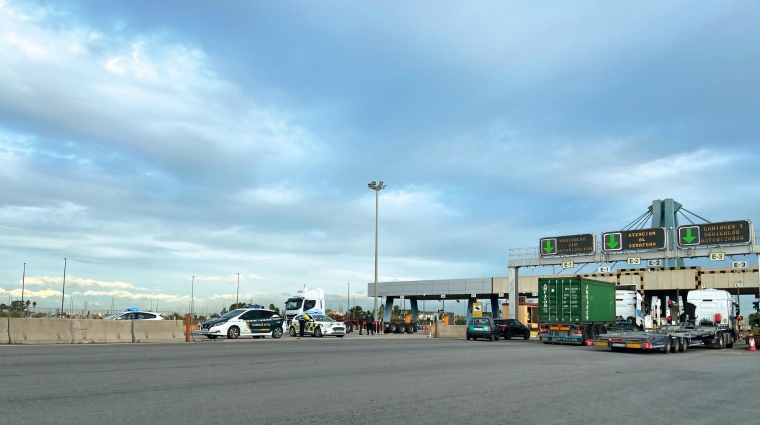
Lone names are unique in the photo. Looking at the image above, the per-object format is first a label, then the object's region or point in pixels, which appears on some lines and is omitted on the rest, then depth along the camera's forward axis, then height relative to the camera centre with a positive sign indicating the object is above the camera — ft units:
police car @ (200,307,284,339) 102.01 -4.91
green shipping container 110.11 -0.26
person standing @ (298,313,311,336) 123.75 -4.97
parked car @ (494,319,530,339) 132.26 -6.36
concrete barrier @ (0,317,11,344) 75.56 -5.01
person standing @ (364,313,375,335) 160.99 -6.99
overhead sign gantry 134.72 +12.25
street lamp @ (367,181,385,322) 174.67 +30.54
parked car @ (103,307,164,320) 105.91 -3.63
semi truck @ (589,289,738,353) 83.82 -4.48
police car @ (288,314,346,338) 123.24 -6.05
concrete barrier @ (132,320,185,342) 89.81 -5.38
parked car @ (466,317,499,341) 123.03 -5.99
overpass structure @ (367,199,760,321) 136.56 +10.22
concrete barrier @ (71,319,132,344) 82.48 -5.07
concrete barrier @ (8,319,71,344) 76.33 -4.78
